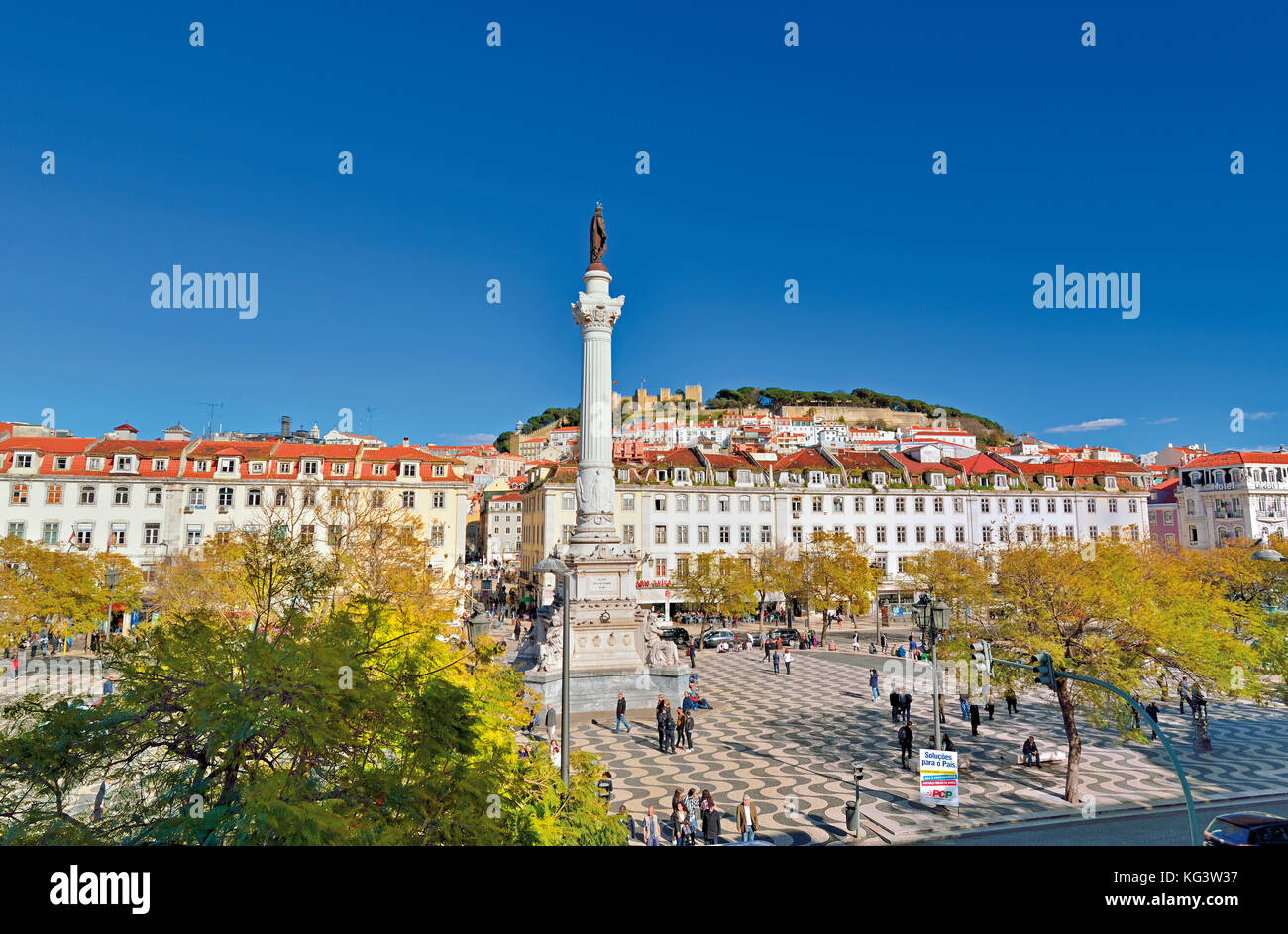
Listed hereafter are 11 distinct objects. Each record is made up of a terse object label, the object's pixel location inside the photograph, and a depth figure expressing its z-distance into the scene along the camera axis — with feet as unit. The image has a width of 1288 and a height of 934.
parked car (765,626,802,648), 144.88
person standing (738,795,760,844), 47.73
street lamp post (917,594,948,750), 61.21
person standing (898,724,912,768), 67.62
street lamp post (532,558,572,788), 37.52
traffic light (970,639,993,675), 51.89
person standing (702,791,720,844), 46.65
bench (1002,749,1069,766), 66.81
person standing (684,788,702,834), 48.89
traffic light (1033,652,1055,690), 37.96
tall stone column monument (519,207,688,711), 88.63
